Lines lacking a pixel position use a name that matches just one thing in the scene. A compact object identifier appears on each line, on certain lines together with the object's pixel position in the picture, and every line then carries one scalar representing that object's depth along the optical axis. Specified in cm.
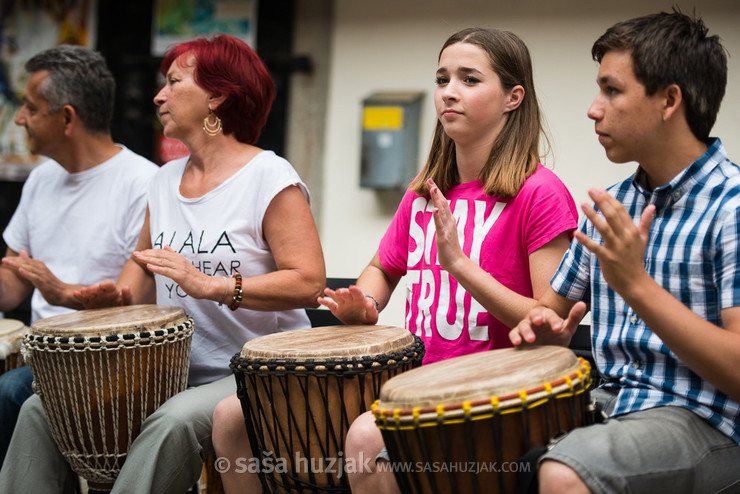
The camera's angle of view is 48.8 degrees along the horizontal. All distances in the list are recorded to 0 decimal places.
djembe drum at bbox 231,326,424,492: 223
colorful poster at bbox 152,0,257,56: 530
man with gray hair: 351
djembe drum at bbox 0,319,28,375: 325
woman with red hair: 262
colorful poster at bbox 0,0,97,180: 570
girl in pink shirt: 240
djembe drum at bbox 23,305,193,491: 257
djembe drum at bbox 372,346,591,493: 175
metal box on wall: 486
